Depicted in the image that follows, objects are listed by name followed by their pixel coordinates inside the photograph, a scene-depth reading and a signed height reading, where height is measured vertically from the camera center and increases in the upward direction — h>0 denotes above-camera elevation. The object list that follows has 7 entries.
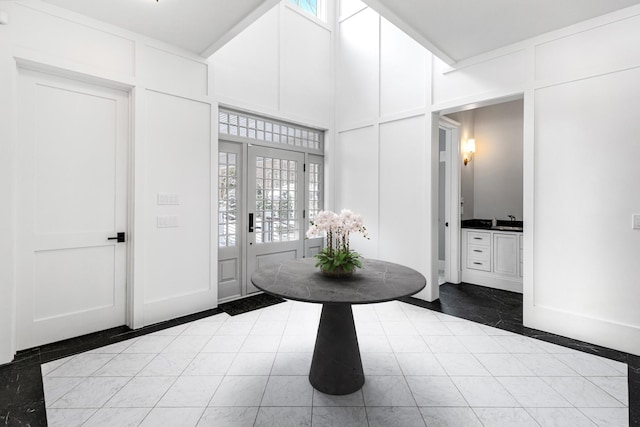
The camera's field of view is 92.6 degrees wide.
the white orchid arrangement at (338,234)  2.09 -0.15
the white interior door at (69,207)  2.55 +0.04
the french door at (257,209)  3.88 +0.05
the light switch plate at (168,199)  3.18 +0.14
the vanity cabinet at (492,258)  4.23 -0.65
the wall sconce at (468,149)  5.00 +1.05
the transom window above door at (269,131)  3.86 +1.15
